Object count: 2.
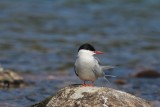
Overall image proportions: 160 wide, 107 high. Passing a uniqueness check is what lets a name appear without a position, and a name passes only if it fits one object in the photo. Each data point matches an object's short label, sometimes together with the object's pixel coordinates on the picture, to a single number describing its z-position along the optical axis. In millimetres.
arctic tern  13742
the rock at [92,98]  13500
